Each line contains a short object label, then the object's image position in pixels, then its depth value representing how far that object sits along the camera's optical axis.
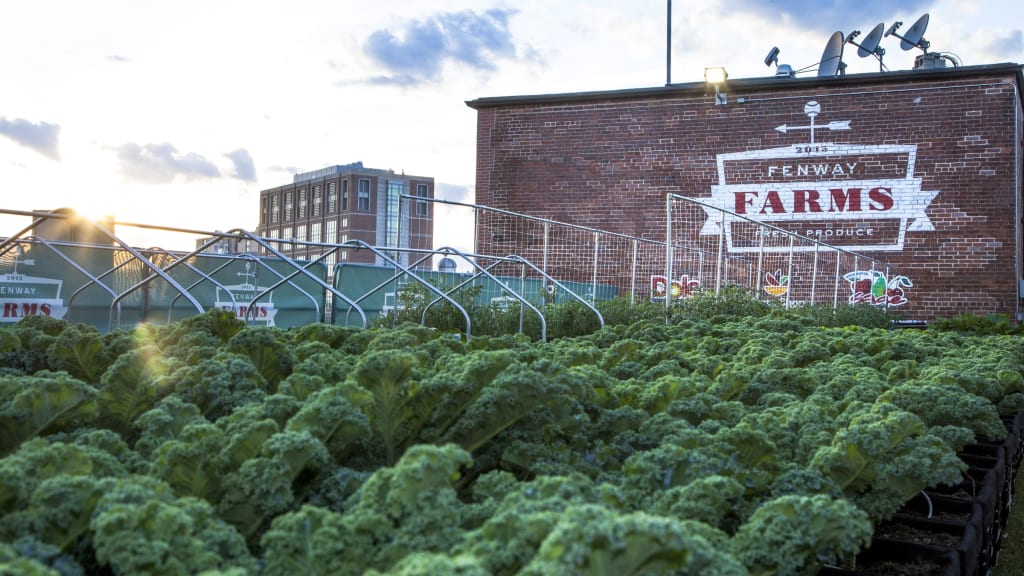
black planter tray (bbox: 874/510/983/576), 2.16
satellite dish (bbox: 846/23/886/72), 20.00
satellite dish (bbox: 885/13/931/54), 20.26
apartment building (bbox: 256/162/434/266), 104.06
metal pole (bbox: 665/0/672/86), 20.77
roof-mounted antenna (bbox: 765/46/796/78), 19.48
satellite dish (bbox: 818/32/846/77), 19.19
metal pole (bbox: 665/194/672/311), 10.04
